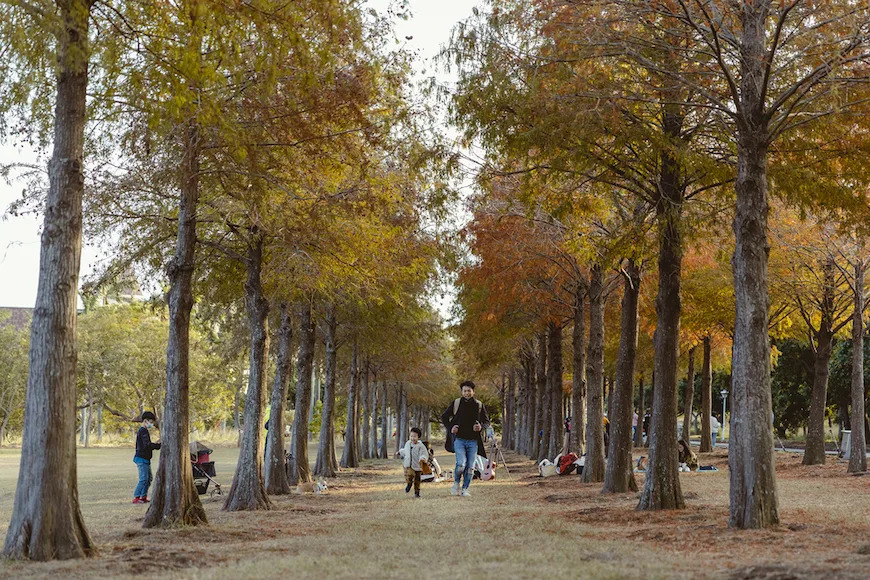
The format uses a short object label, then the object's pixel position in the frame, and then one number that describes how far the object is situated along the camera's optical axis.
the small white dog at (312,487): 20.94
